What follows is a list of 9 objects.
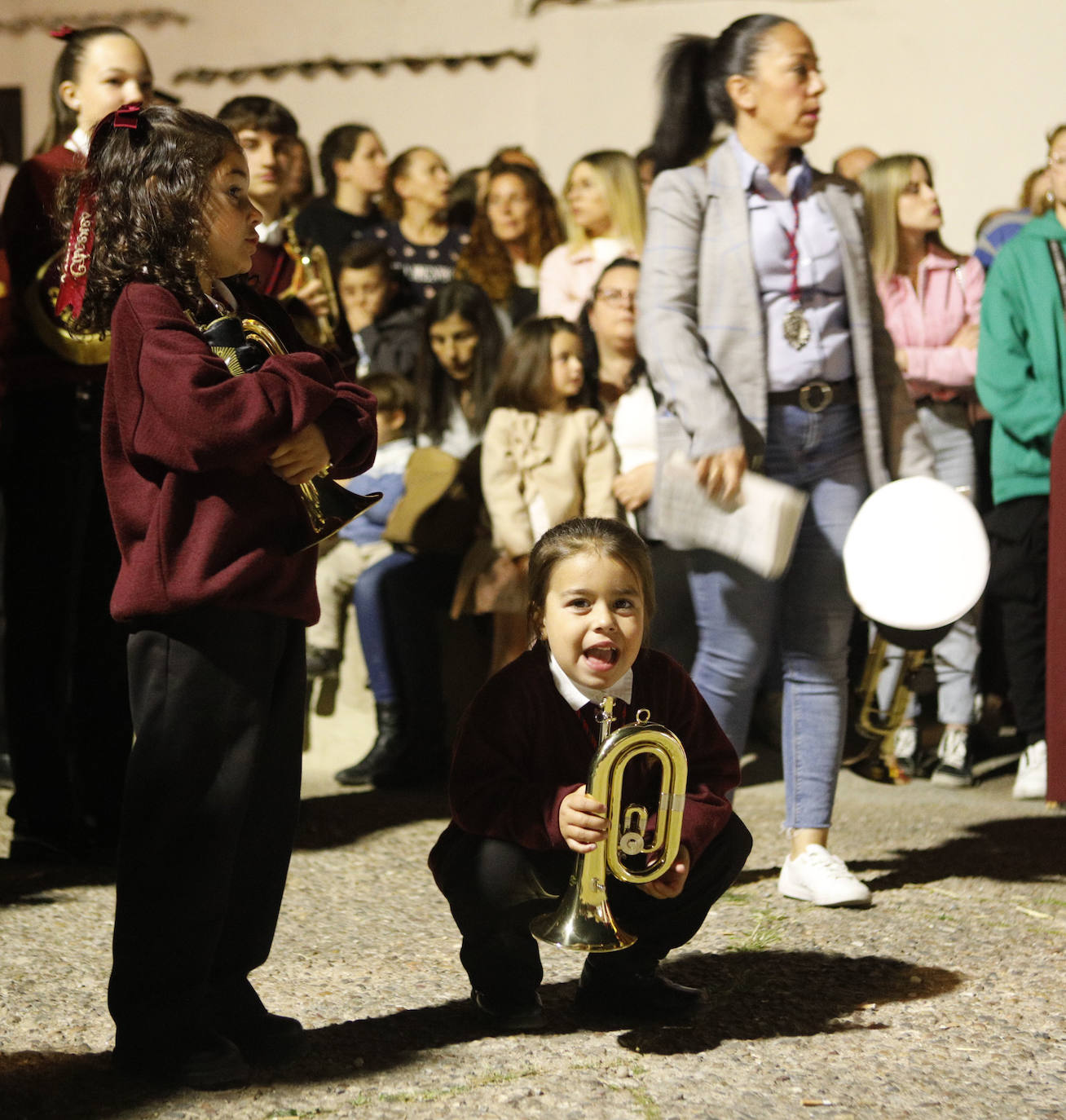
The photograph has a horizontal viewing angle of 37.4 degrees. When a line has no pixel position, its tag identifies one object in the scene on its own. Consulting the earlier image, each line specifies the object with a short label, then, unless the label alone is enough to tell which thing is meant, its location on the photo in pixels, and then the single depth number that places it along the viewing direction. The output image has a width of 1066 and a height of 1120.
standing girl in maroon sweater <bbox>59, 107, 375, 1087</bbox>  2.14
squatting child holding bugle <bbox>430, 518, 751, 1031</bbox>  2.42
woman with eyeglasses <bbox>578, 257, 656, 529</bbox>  4.92
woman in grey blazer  3.38
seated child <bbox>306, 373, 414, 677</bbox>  5.08
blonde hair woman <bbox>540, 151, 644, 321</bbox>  5.41
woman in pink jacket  5.07
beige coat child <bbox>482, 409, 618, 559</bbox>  4.77
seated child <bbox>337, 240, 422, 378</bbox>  5.45
